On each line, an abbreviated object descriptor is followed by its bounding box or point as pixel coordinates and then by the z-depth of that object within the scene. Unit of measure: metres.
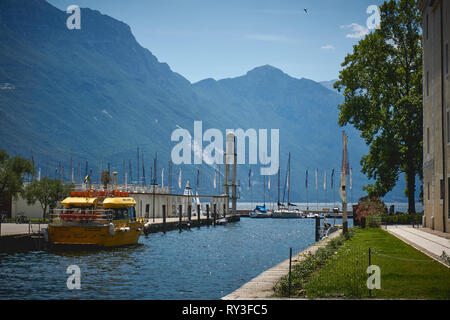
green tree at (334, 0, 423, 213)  59.28
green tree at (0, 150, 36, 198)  65.00
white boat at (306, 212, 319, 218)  160.12
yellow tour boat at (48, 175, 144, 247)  43.66
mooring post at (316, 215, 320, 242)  57.08
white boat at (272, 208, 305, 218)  161.50
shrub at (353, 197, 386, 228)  51.94
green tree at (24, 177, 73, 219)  72.44
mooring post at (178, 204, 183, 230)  78.38
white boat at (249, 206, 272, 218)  163.38
